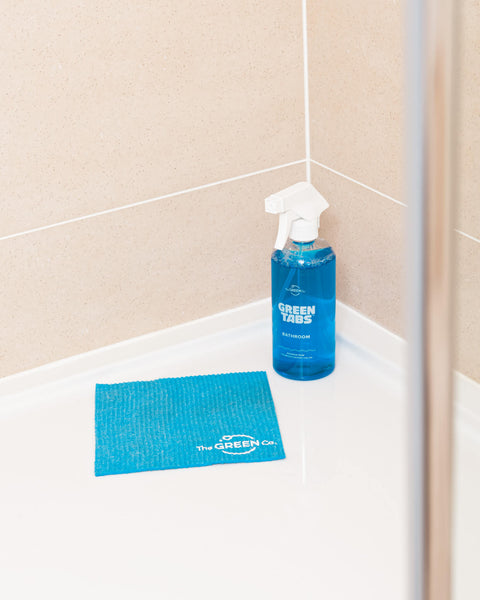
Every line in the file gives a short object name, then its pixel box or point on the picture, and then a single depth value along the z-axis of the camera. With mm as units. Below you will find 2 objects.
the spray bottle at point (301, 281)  1567
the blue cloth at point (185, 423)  1525
